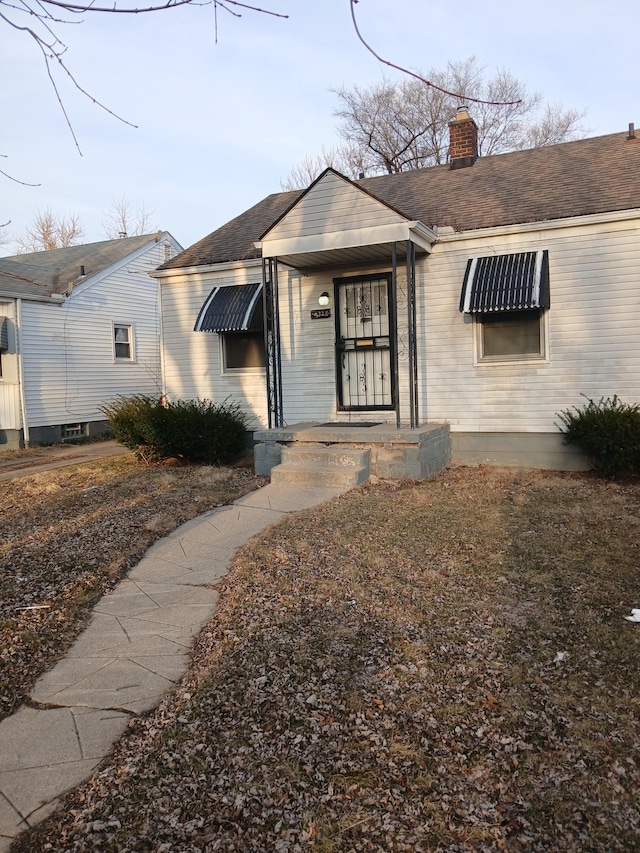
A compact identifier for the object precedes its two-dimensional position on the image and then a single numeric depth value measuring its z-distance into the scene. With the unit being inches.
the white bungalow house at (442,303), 348.2
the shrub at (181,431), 400.2
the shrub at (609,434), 323.9
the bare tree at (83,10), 97.8
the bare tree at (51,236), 1339.8
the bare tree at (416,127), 1040.8
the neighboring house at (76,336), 591.5
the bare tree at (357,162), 1104.2
